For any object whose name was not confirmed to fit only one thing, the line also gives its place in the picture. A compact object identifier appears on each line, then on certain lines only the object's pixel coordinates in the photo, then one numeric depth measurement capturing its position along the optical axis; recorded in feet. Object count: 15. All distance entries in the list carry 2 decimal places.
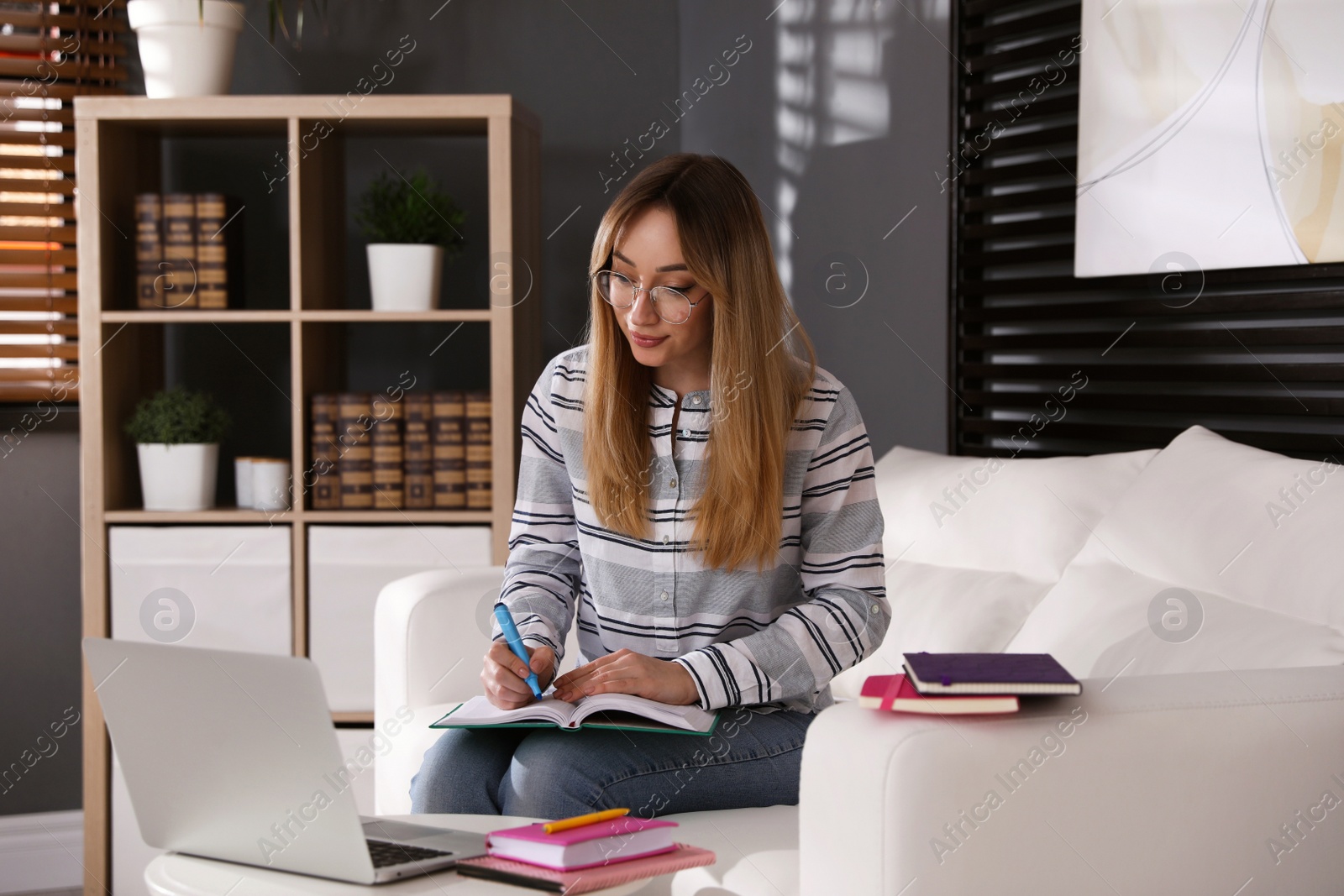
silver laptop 3.32
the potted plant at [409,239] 9.18
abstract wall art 5.91
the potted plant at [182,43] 8.93
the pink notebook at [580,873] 3.38
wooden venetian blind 9.71
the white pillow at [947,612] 5.90
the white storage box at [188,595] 8.90
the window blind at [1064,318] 6.30
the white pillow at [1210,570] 4.62
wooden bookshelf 8.87
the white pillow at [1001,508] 6.05
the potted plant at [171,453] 9.11
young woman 4.91
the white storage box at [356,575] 9.00
